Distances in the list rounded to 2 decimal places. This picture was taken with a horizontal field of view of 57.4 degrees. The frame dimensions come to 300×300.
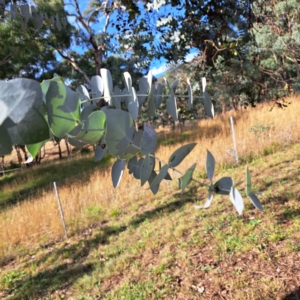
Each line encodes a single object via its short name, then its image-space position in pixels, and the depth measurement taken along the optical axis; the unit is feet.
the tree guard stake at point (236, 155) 15.74
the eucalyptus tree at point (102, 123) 0.71
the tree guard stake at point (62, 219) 11.80
